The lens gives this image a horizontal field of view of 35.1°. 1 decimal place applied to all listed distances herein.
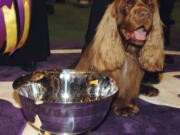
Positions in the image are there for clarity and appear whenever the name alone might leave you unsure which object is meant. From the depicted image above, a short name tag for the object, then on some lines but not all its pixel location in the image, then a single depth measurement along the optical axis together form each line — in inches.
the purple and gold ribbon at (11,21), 64.0
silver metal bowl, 54.1
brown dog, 75.4
